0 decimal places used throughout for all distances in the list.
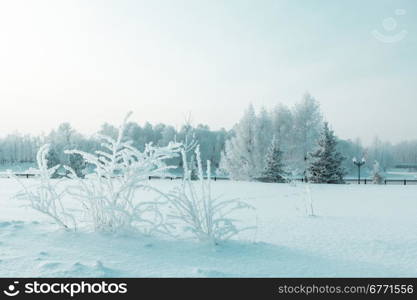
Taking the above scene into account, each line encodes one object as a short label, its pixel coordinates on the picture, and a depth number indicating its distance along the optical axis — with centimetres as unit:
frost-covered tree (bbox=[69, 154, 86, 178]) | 3711
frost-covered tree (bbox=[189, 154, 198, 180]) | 3178
